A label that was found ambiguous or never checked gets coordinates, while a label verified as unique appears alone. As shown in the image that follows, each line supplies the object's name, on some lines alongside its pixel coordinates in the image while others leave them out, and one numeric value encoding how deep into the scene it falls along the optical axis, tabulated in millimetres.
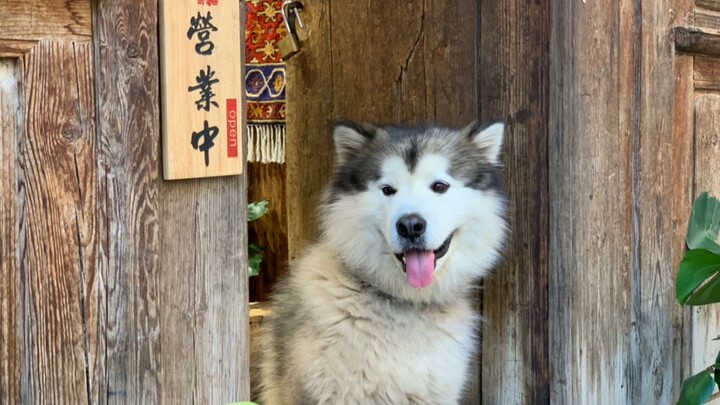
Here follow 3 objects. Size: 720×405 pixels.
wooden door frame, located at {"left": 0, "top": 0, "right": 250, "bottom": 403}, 2301
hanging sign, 2447
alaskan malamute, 3141
